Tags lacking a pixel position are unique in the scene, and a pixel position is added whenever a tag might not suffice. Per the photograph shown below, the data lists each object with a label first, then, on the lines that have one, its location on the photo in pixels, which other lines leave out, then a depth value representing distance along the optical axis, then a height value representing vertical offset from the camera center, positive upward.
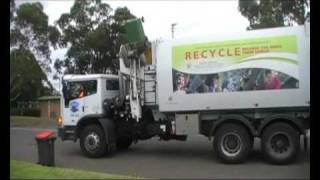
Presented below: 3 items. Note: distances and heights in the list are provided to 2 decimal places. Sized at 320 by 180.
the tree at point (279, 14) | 13.66 +3.34
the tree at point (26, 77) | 20.40 +1.16
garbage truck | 8.48 -0.04
